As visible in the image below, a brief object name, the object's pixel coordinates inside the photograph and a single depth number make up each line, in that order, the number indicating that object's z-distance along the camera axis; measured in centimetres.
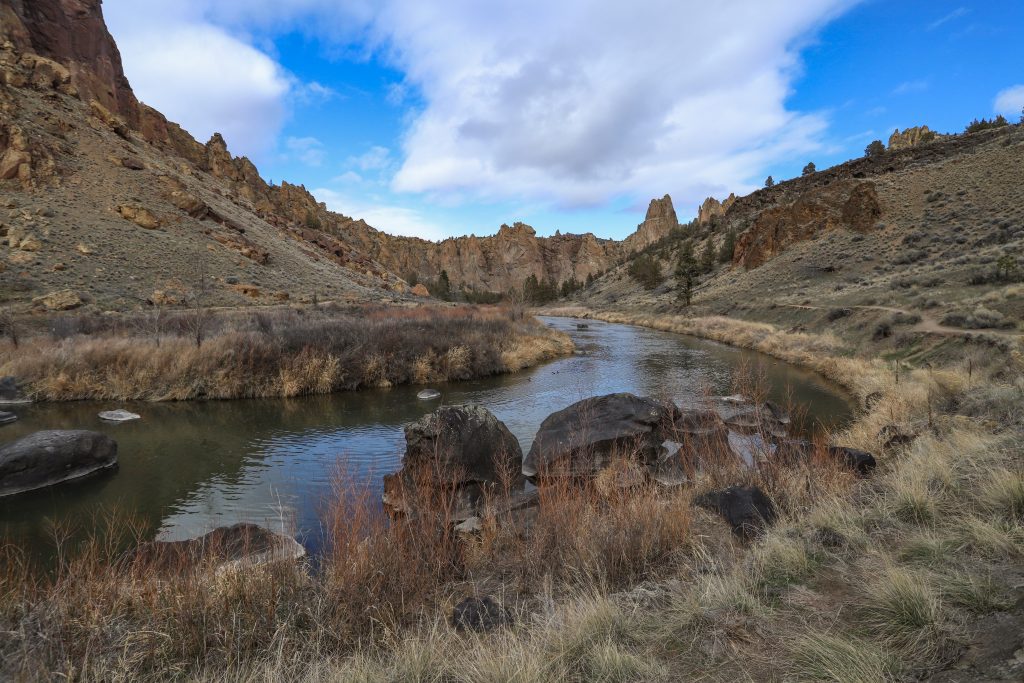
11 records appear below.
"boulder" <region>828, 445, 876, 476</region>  741
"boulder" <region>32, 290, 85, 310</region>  2494
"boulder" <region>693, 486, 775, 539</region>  544
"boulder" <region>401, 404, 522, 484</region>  830
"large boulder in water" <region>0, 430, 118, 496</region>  870
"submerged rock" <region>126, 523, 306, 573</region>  444
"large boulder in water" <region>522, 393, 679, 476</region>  898
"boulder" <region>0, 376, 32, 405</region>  1430
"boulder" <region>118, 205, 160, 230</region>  3966
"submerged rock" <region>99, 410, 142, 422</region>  1330
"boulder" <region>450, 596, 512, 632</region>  395
